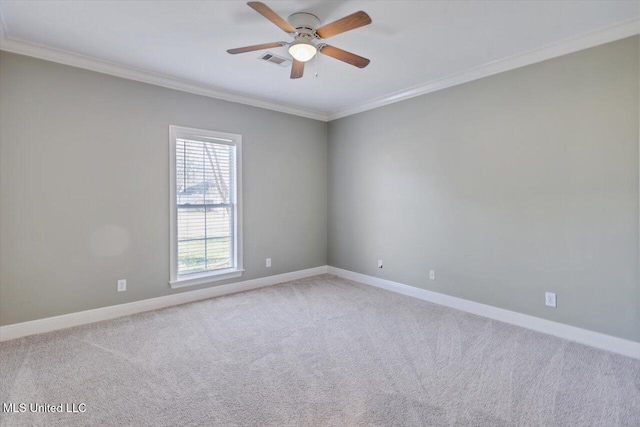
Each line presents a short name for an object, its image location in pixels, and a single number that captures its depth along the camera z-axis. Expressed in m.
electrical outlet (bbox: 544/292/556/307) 3.06
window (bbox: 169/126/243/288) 3.94
